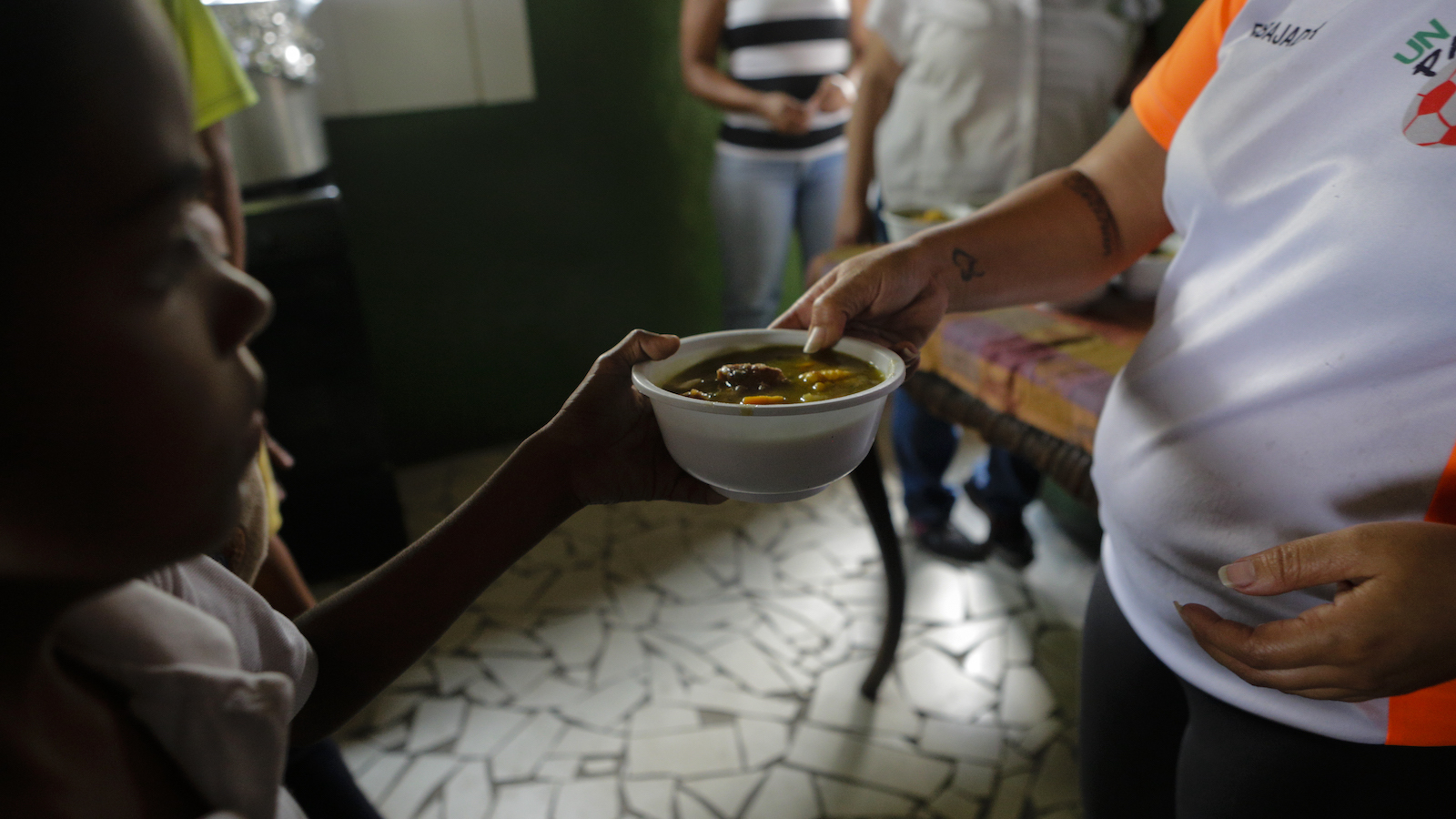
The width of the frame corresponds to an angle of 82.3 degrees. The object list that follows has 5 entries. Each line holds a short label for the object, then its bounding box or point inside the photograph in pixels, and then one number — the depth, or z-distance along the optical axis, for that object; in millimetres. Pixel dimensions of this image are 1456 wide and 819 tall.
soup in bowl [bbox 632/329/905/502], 642
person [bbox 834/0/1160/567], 1936
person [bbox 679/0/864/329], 2543
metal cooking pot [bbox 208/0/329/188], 1921
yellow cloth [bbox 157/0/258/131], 1493
